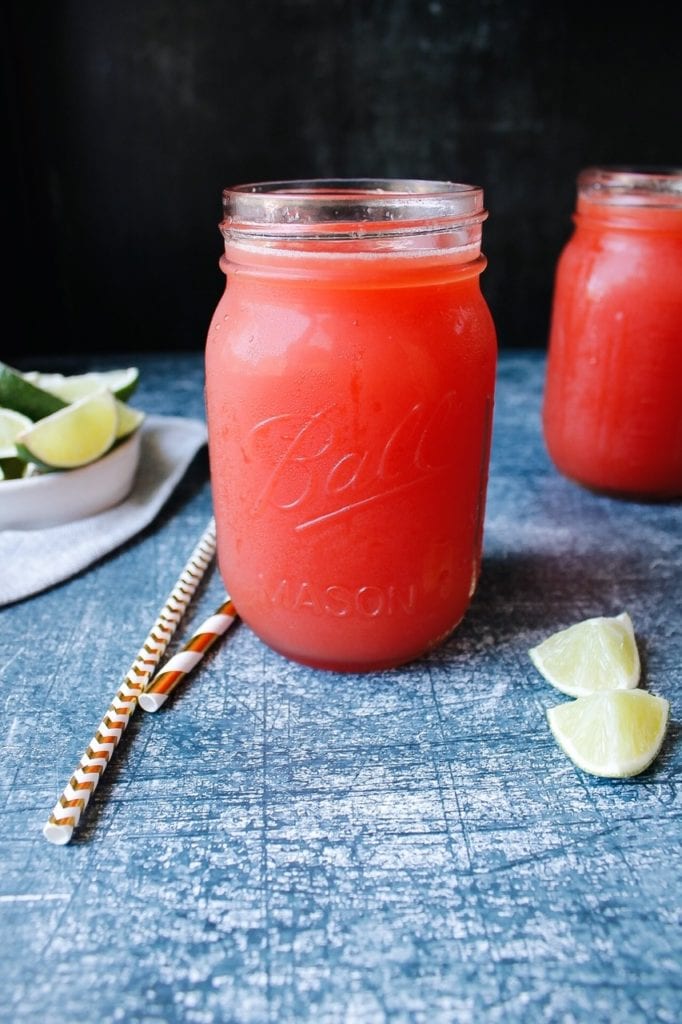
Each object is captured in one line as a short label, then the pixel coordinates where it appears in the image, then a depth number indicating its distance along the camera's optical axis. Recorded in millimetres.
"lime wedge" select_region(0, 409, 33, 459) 360
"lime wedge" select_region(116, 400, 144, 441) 382
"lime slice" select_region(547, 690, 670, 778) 254
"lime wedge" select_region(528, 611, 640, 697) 283
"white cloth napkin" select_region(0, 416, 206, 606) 340
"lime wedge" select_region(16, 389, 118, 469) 345
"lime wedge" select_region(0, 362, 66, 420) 366
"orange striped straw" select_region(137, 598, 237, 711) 280
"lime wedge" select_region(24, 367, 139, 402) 407
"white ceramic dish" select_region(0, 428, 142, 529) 353
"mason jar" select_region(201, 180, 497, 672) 258
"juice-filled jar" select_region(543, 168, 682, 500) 363
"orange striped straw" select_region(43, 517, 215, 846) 239
